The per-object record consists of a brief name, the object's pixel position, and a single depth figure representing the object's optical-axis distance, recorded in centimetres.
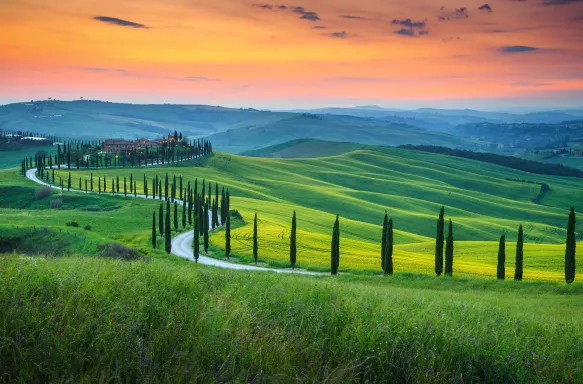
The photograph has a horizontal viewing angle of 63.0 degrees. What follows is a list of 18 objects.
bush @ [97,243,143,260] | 5247
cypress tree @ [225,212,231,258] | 7919
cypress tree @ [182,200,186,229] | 10675
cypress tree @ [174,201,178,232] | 10295
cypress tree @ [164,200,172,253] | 7773
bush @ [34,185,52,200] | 13800
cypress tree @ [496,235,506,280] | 6066
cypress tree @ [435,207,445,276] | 6259
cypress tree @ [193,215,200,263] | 7477
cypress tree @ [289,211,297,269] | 7029
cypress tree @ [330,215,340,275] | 6326
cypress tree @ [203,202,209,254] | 8150
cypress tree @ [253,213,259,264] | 7485
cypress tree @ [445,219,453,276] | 6281
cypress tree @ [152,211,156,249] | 8121
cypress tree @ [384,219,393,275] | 6140
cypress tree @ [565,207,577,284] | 5884
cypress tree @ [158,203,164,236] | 9162
